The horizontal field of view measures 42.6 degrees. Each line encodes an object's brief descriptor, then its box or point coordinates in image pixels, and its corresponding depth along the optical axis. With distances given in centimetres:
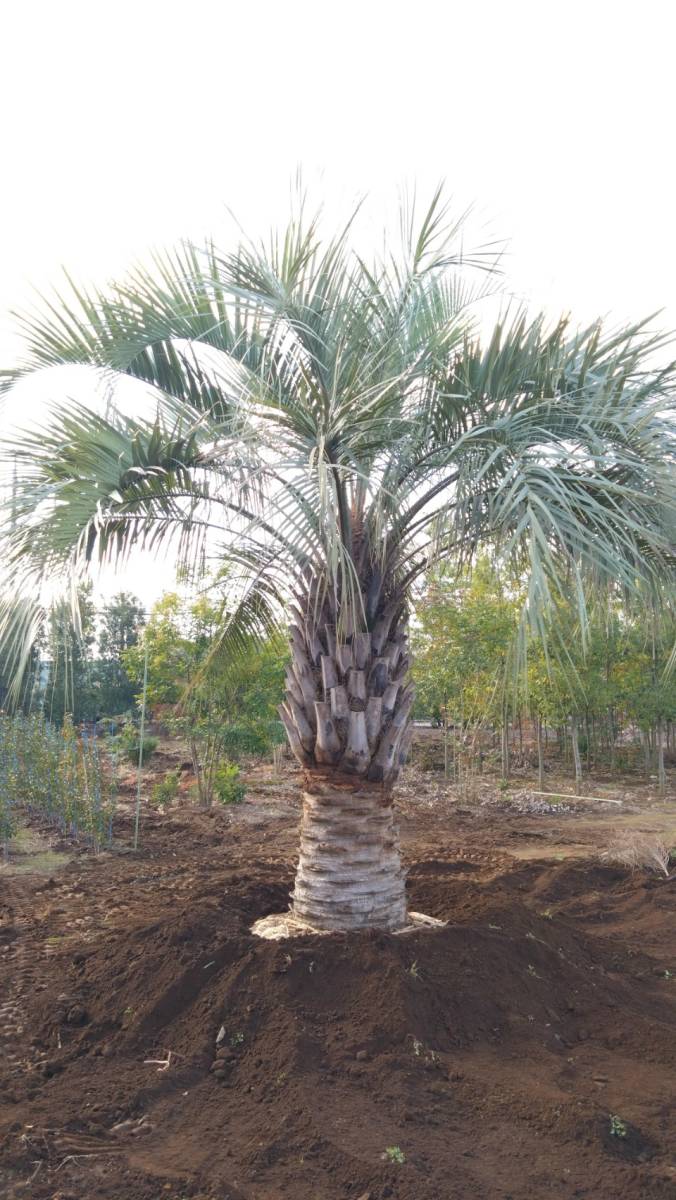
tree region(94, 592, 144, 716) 1302
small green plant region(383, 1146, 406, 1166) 314
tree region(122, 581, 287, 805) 1118
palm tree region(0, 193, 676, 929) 450
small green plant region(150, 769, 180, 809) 1141
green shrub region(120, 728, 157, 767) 1327
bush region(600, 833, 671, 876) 853
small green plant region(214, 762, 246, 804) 1185
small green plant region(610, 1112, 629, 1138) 338
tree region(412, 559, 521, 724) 1342
